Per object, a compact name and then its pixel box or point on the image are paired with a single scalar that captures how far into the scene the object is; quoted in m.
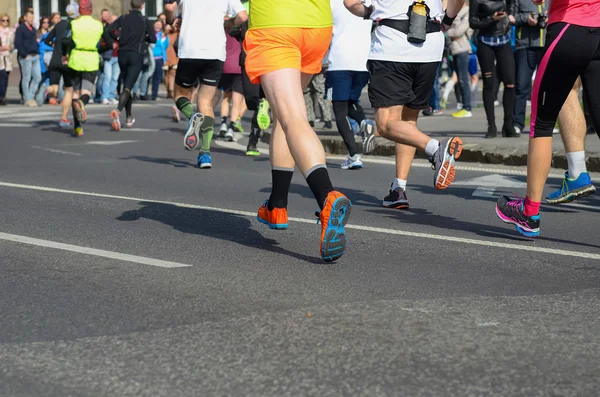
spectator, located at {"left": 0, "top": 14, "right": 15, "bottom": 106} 25.00
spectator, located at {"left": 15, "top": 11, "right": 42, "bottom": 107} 24.58
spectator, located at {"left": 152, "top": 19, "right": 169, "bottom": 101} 27.97
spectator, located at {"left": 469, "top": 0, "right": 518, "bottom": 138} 13.08
